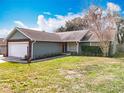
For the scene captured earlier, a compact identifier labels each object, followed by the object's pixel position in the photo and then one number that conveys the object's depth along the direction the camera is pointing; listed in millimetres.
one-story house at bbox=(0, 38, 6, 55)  17010
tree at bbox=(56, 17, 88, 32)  26012
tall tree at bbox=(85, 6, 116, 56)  13917
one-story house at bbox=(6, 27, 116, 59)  12461
